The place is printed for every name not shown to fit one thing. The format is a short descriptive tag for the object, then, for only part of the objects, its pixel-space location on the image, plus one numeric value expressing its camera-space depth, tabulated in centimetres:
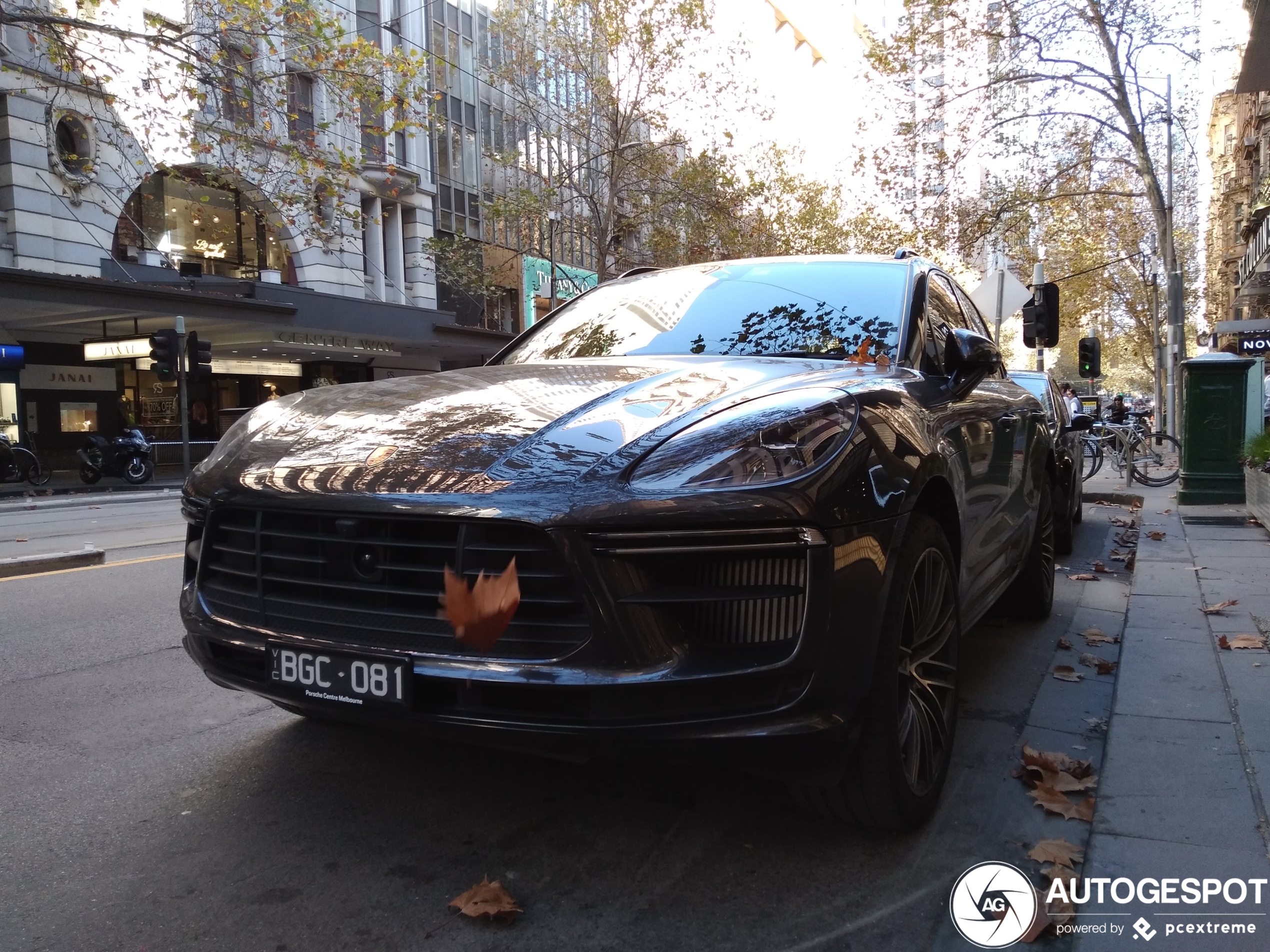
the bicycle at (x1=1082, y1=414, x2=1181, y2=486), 1277
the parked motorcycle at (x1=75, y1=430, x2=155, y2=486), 2056
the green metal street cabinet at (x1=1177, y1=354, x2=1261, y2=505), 962
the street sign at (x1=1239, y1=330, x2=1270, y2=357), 2628
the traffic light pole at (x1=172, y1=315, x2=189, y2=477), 1986
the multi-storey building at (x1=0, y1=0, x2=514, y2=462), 2031
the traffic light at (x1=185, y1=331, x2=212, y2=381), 1991
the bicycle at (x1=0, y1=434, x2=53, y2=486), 1936
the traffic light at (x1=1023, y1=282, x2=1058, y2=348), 783
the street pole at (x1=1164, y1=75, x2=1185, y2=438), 1795
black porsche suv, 210
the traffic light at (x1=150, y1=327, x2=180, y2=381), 1970
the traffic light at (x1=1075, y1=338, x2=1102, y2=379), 1319
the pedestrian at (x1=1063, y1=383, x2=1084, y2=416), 1654
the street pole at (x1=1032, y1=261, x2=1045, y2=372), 820
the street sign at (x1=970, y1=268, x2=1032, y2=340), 1303
